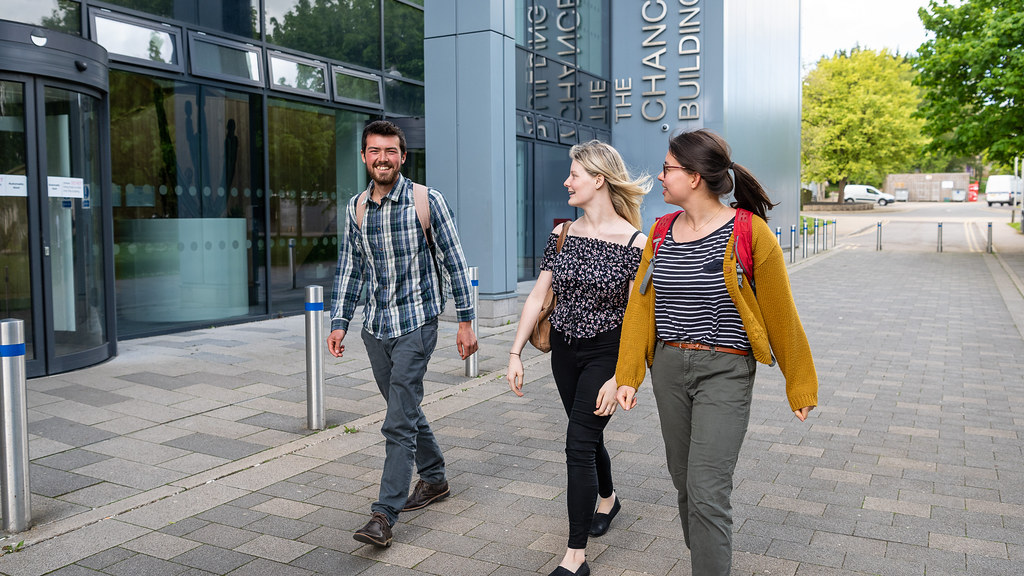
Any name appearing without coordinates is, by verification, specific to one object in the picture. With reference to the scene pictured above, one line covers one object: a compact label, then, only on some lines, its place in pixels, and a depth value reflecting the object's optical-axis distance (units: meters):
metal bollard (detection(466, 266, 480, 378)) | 7.81
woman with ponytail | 3.00
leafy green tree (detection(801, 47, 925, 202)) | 53.16
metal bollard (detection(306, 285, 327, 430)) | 5.89
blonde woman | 3.55
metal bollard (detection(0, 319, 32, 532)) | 4.04
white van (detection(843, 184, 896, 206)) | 67.00
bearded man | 3.99
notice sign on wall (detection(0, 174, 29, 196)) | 7.33
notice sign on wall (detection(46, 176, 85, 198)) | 7.71
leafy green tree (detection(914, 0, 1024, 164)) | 21.42
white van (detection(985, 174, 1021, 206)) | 65.94
